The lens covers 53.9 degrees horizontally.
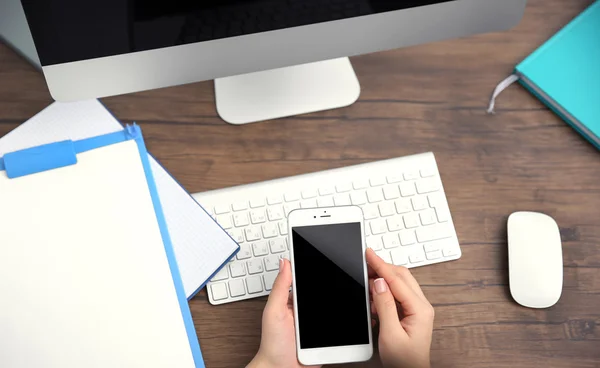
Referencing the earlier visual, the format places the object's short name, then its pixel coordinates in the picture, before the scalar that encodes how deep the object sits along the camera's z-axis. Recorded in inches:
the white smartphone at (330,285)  26.7
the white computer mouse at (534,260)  28.7
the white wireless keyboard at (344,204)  29.1
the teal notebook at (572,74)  32.4
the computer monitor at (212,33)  24.5
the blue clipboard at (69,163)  27.1
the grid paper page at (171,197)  28.6
